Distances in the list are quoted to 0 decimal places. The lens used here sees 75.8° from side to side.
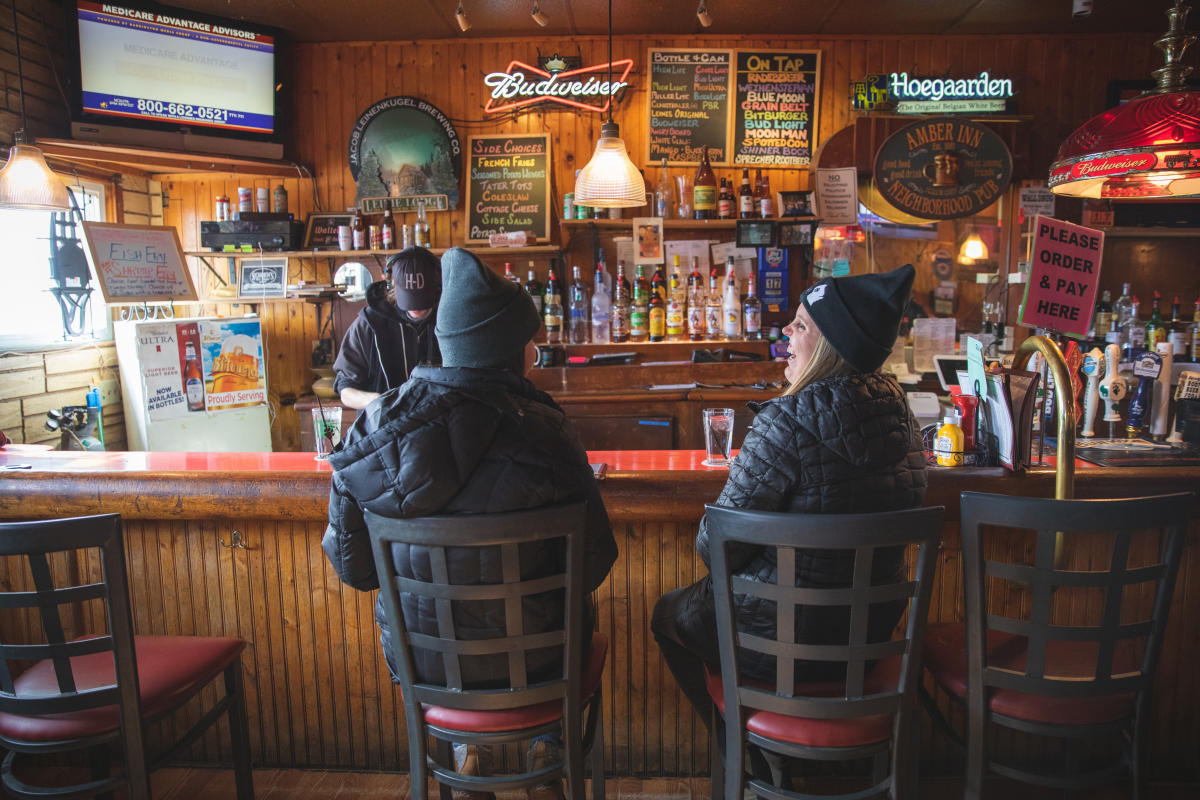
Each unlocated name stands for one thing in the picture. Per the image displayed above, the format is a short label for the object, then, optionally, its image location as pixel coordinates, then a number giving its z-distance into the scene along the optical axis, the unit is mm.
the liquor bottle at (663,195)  4691
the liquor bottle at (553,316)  4668
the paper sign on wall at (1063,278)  2203
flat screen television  3969
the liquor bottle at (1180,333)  4602
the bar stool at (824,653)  1279
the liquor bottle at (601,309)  4766
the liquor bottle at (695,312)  4680
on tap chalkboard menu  4781
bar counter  2029
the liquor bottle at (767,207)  4566
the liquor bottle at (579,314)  4797
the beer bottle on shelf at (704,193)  4590
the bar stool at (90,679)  1413
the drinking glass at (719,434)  2049
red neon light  4715
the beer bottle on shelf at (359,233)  4801
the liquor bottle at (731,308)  4664
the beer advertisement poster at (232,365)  4367
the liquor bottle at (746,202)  4608
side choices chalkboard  4848
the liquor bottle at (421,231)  4801
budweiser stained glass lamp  2078
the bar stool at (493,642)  1318
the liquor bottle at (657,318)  4648
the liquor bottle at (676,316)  4664
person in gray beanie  1384
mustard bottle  2094
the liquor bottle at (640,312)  4637
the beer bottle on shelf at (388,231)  4758
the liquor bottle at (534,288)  4809
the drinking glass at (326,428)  2158
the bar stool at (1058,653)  1343
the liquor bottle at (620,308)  4691
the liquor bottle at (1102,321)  4734
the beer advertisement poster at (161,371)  4094
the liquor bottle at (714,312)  4738
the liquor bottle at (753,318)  4625
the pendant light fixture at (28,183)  3234
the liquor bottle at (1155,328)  4500
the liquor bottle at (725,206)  4621
